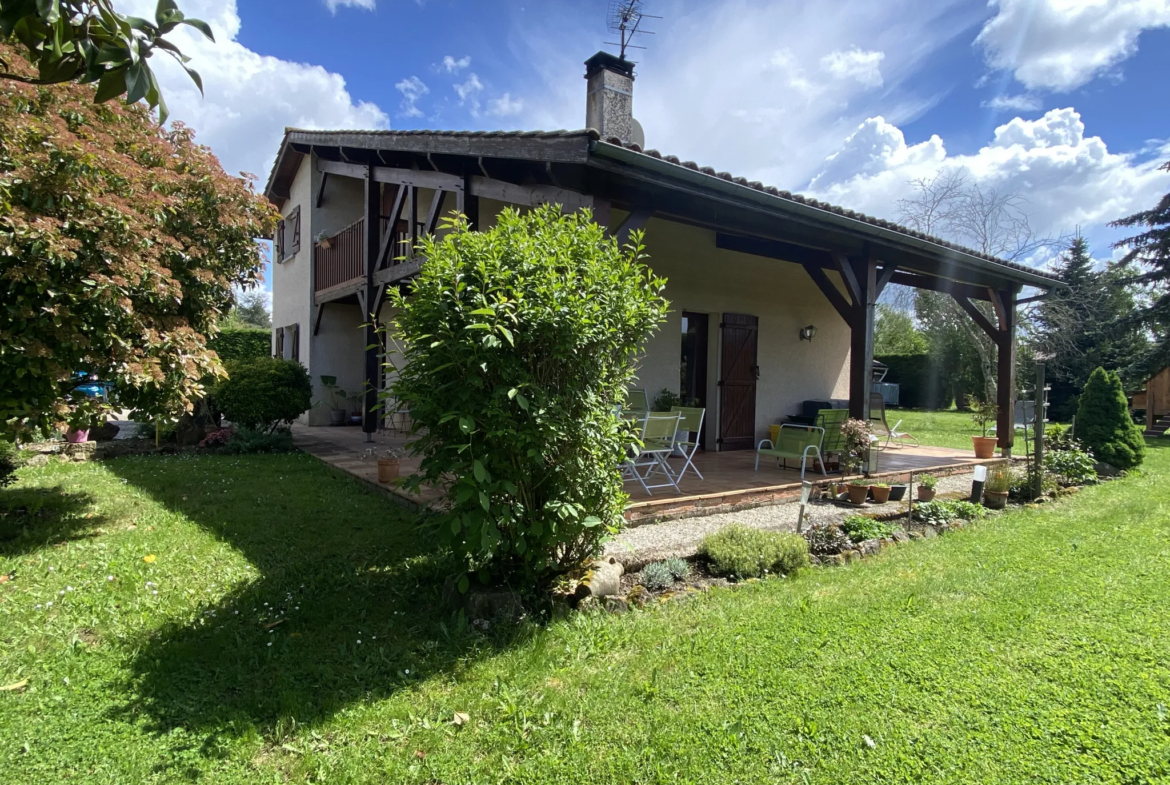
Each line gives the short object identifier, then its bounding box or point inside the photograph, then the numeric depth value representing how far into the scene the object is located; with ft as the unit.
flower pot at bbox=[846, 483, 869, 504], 17.92
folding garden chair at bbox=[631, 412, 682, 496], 17.30
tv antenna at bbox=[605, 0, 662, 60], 27.66
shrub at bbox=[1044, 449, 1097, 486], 22.85
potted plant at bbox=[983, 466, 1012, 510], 18.63
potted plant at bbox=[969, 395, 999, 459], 27.50
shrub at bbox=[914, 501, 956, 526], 16.08
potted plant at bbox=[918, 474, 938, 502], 18.13
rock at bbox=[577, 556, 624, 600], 9.91
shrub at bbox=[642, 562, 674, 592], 10.84
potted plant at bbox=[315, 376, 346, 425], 37.99
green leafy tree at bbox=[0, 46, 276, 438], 10.67
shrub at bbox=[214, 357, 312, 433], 27.48
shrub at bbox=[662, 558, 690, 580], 11.33
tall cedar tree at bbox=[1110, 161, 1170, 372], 53.47
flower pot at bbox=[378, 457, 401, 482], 18.57
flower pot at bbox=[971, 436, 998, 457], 27.50
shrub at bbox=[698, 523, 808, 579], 11.69
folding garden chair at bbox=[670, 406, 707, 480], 20.38
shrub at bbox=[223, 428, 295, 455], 25.93
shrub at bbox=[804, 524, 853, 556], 13.29
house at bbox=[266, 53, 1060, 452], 15.79
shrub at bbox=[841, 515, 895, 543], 14.02
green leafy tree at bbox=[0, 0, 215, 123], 3.41
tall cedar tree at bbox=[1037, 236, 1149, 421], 57.21
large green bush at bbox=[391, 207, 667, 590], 8.52
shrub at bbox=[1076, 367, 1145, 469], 25.23
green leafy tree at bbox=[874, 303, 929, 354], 86.25
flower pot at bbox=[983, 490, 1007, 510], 18.61
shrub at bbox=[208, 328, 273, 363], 53.88
